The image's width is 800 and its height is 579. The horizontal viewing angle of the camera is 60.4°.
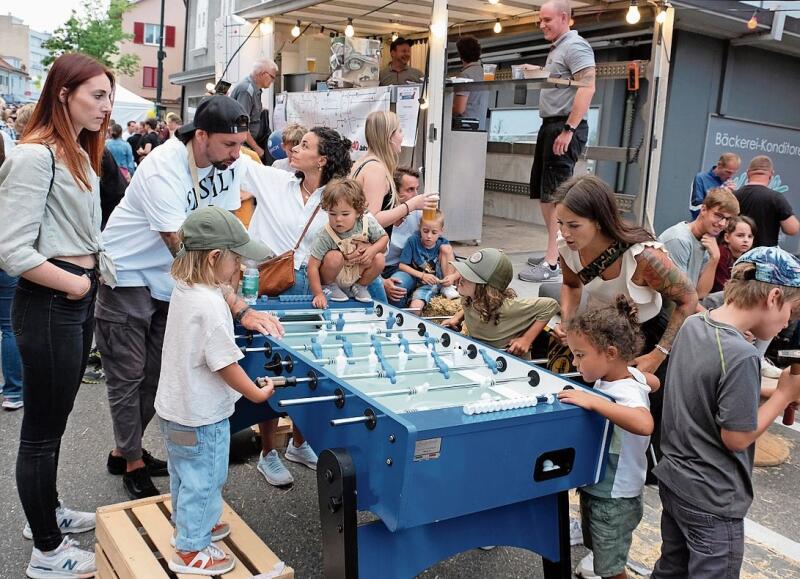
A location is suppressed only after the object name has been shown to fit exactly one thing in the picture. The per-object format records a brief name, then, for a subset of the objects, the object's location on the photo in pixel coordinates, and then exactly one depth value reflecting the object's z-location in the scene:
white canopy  17.42
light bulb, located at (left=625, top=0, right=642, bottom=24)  7.10
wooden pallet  2.42
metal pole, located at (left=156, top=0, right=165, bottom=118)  20.68
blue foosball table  2.01
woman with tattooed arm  3.01
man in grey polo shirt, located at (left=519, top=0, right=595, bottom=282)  5.98
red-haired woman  2.45
